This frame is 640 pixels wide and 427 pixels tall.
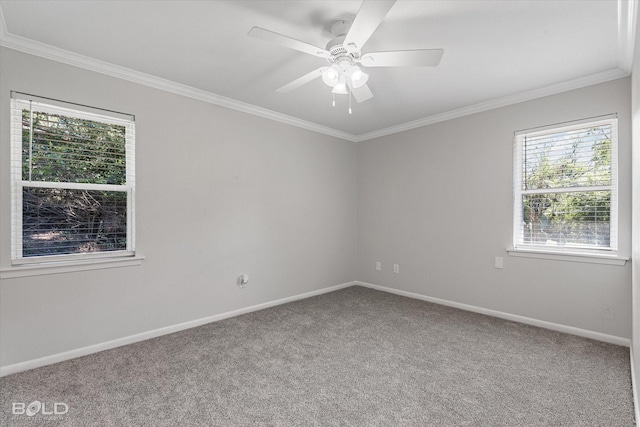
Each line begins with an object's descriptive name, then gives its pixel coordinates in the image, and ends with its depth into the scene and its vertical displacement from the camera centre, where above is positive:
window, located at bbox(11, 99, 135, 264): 2.30 +0.23
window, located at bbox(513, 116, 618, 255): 2.79 +0.25
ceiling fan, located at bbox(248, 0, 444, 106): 1.58 +1.02
